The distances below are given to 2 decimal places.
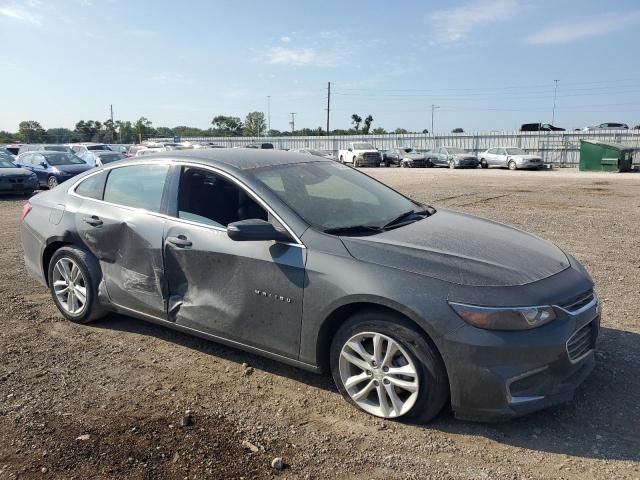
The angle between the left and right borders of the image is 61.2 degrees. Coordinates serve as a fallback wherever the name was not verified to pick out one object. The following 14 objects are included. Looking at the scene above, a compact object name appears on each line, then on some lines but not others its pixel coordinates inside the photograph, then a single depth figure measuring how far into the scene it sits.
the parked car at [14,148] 34.34
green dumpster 30.58
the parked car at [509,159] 34.59
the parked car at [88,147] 29.39
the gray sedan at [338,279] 3.01
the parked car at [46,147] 30.52
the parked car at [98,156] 23.41
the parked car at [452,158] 36.94
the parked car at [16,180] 16.22
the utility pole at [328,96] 84.86
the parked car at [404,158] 40.50
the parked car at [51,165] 18.34
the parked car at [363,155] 41.59
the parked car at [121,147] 35.53
